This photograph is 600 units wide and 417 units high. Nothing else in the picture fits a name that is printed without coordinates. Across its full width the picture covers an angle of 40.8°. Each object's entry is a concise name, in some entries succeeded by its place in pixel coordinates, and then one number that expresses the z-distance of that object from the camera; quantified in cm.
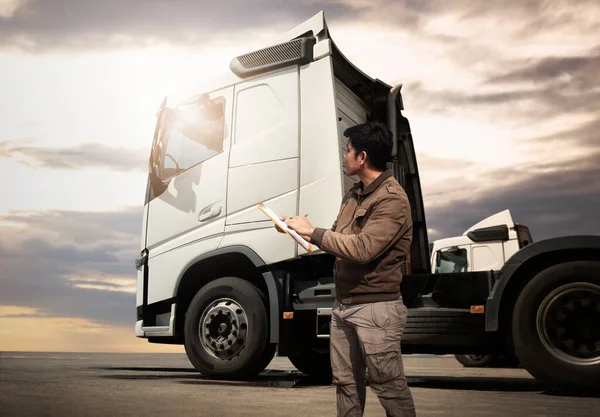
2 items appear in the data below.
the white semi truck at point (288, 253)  739
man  364
